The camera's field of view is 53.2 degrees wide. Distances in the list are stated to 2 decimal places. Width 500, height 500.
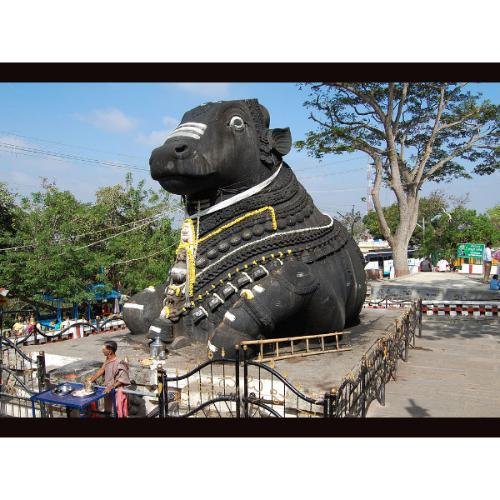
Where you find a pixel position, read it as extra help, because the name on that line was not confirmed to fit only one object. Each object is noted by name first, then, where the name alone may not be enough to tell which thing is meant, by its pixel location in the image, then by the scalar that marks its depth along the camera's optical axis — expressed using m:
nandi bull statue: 6.26
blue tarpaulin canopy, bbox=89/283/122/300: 15.47
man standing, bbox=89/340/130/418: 4.95
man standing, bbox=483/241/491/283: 17.78
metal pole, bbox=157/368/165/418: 4.75
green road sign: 27.08
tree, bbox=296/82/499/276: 16.75
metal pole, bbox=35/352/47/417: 5.53
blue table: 4.72
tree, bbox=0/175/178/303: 14.42
